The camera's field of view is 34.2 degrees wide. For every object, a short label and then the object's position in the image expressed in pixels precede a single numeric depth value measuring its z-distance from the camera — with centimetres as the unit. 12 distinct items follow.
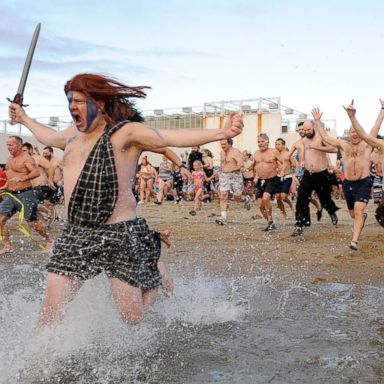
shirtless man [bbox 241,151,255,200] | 1948
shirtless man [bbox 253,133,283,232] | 1106
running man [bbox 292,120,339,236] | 976
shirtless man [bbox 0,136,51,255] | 865
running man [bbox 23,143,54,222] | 1038
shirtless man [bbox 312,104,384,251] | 823
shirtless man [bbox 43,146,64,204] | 1295
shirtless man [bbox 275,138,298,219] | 1155
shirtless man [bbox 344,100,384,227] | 607
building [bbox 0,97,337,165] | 2686
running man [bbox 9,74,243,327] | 355
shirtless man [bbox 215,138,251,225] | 1243
